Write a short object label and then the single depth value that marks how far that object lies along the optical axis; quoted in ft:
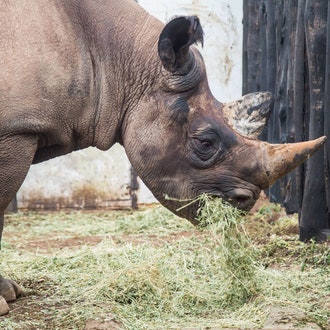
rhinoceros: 31.73
